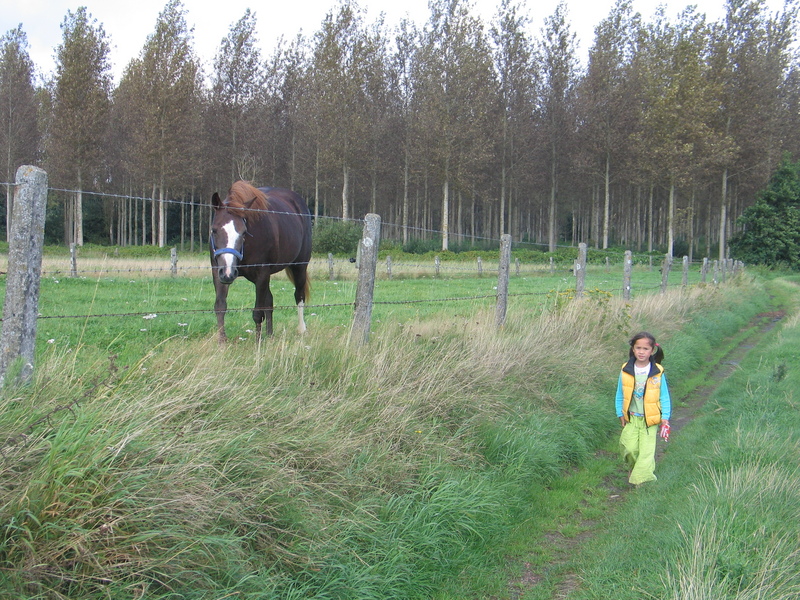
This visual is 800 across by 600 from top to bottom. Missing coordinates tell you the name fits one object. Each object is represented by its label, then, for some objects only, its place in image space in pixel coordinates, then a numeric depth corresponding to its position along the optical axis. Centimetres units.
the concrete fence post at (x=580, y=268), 1035
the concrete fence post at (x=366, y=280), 534
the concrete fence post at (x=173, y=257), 1790
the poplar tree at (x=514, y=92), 4300
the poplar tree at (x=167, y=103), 3338
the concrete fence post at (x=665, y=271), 1466
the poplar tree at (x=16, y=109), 3566
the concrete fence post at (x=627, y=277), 1194
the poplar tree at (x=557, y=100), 4434
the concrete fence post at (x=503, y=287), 777
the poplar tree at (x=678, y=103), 3553
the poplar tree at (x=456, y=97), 3872
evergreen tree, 4075
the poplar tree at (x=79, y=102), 3269
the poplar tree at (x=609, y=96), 4297
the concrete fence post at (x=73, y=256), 1594
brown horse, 593
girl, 525
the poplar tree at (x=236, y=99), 3841
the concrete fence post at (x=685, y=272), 1704
